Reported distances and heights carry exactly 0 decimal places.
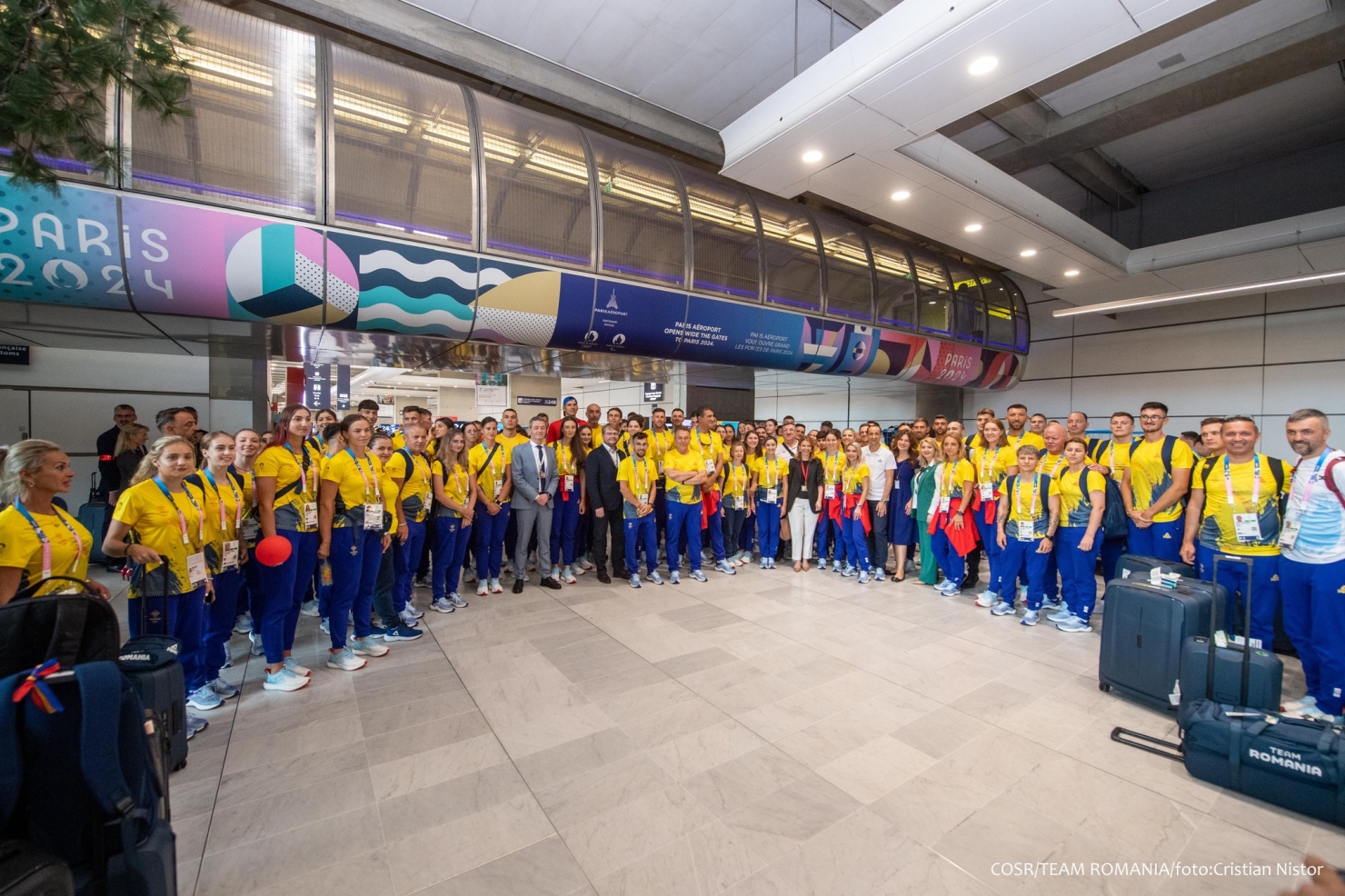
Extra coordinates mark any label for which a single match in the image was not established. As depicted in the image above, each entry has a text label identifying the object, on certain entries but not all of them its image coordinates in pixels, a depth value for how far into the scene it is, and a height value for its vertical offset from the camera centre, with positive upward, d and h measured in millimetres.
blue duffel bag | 2521 -1537
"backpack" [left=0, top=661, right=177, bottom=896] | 1398 -927
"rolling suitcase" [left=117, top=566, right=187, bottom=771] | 2443 -1131
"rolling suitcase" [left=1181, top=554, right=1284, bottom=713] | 3064 -1341
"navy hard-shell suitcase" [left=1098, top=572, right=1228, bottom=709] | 3561 -1296
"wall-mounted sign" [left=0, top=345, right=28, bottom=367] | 6695 +867
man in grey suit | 6168 -639
